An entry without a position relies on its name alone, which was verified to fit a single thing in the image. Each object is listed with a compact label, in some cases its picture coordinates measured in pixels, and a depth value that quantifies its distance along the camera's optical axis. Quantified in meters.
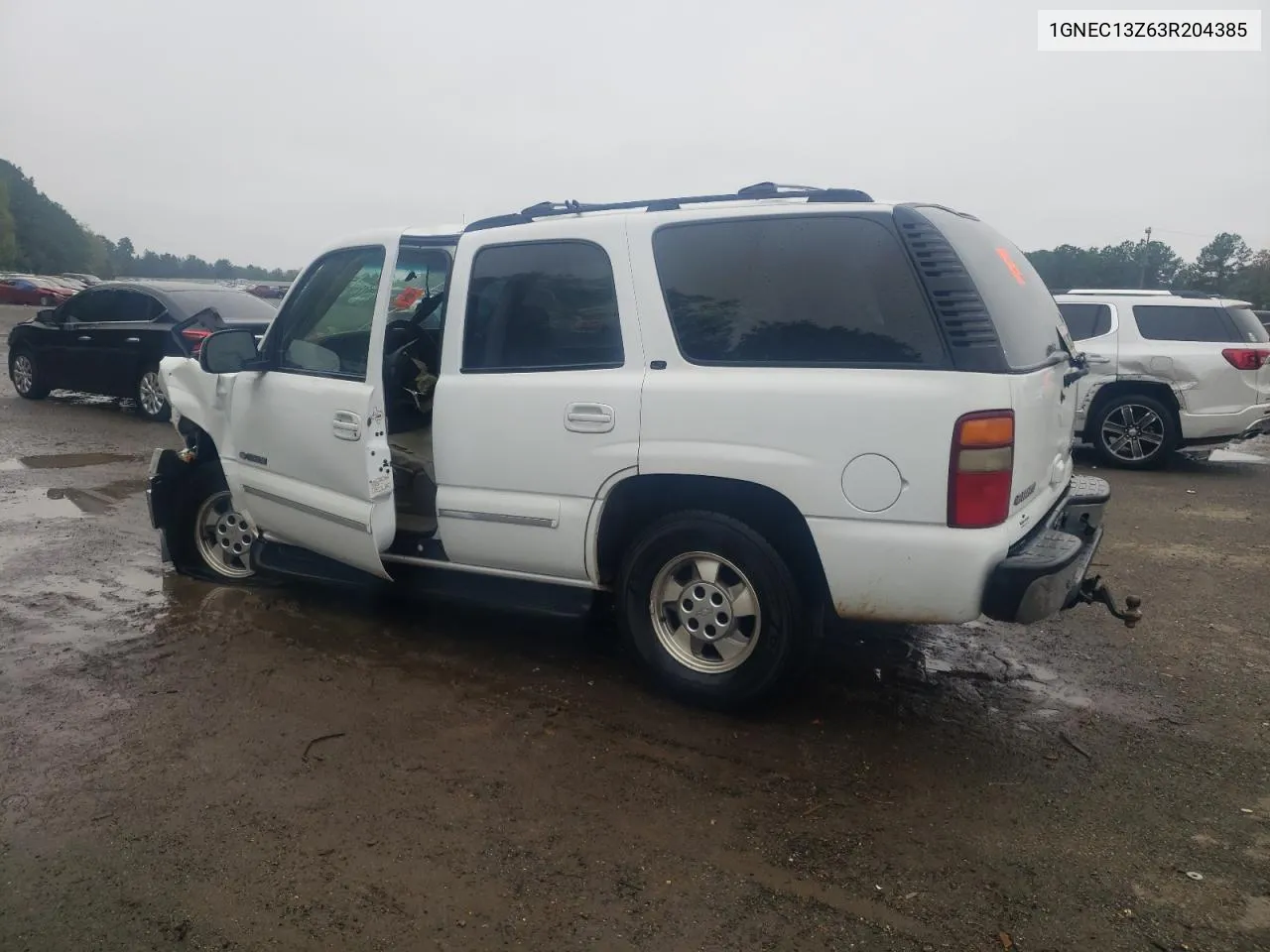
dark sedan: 11.75
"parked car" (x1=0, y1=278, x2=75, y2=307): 41.56
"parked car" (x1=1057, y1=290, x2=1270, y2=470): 9.35
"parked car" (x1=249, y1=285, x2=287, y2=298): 27.66
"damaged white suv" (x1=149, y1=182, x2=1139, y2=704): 3.41
